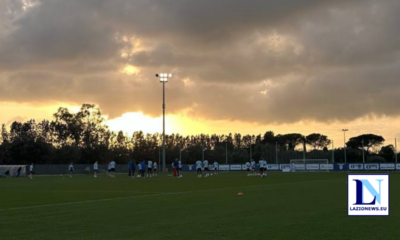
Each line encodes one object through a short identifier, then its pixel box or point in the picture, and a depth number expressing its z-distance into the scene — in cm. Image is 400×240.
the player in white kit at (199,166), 4816
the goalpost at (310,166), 8156
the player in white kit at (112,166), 5347
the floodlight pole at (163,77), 6462
